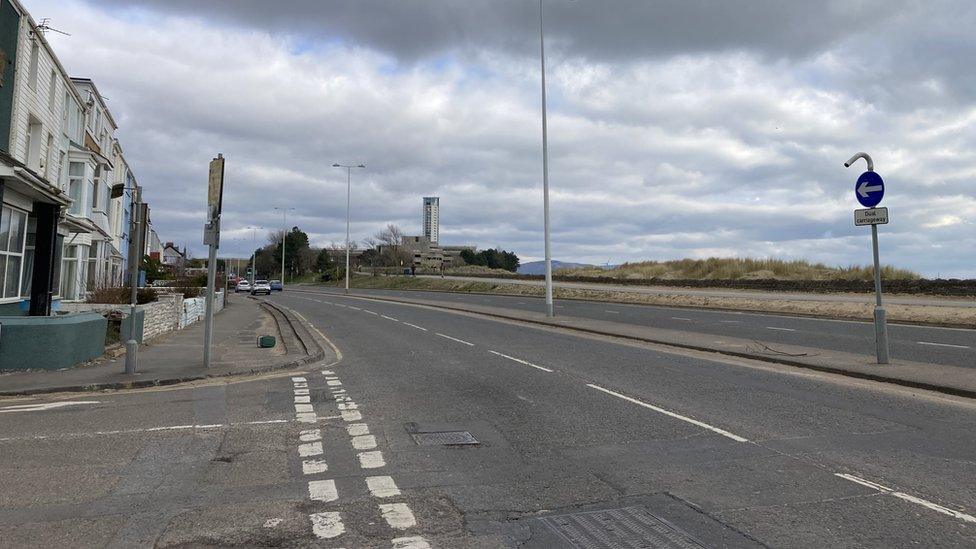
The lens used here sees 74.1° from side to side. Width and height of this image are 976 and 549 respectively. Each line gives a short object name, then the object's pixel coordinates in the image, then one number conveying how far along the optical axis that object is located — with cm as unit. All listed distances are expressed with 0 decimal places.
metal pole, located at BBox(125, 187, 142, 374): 1050
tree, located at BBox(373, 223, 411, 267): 12075
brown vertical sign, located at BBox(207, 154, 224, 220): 1223
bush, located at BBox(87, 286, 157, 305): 2148
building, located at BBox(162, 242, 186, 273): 11562
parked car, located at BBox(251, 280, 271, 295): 6525
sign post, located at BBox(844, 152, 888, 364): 1240
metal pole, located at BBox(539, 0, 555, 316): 2591
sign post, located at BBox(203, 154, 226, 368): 1215
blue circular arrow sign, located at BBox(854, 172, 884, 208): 1269
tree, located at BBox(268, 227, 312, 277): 13762
